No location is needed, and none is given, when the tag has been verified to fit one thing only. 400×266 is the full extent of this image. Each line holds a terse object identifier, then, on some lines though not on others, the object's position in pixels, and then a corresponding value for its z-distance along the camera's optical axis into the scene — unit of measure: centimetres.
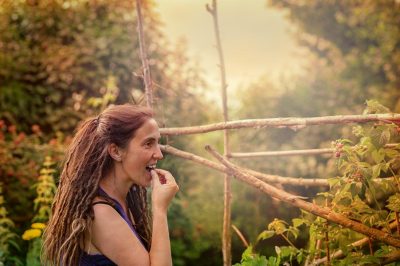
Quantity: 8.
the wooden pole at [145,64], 370
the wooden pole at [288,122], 264
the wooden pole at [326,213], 264
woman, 234
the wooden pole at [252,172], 332
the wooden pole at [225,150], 393
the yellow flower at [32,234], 487
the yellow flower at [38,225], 480
